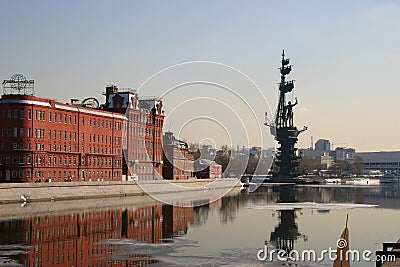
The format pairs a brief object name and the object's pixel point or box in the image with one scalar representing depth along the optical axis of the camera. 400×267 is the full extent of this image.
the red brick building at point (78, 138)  69.81
